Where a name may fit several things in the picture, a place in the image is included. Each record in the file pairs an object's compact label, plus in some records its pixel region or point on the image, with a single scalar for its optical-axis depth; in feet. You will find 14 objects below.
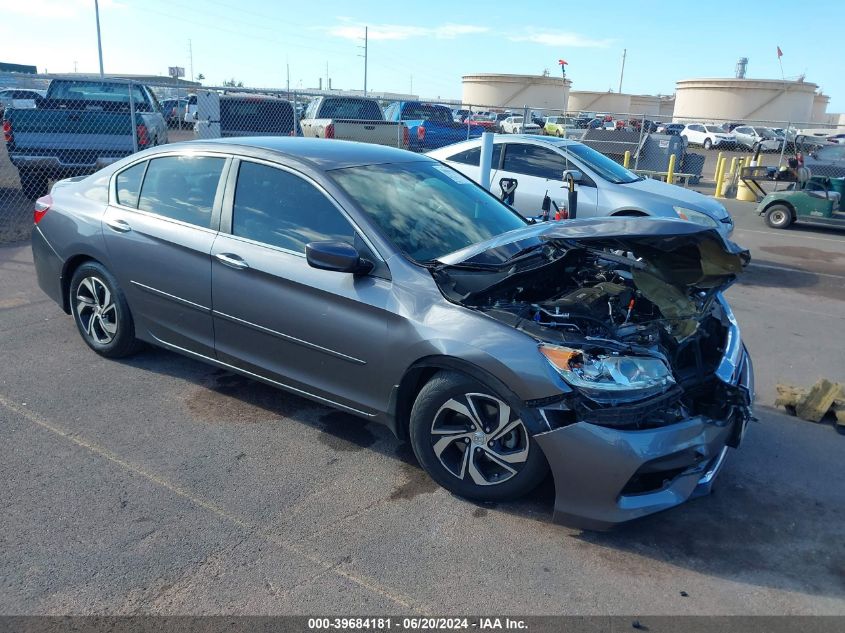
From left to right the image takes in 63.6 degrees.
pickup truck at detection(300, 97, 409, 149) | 42.55
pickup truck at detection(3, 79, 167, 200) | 35.58
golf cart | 40.75
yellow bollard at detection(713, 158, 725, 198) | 61.04
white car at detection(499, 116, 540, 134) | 98.30
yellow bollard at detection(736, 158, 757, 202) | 56.18
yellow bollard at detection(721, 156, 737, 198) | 58.03
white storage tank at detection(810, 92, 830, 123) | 277.97
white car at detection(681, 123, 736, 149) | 135.23
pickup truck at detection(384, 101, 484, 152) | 52.70
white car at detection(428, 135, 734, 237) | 28.30
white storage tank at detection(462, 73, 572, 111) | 249.14
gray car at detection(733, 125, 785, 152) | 130.62
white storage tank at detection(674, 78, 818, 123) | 204.85
